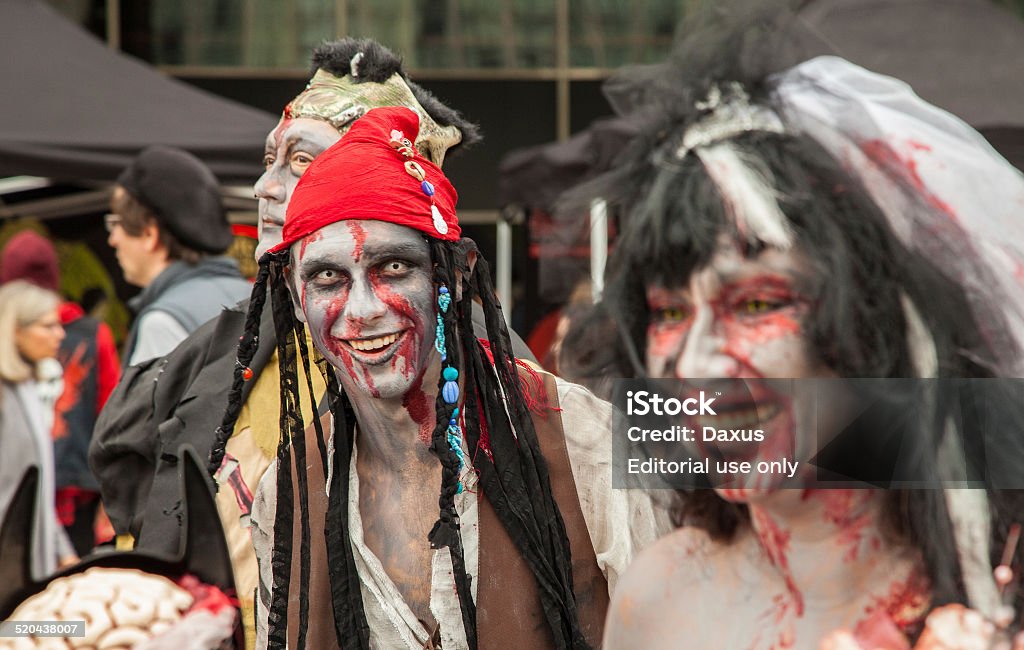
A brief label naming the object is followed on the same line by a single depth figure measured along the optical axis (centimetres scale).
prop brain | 241
